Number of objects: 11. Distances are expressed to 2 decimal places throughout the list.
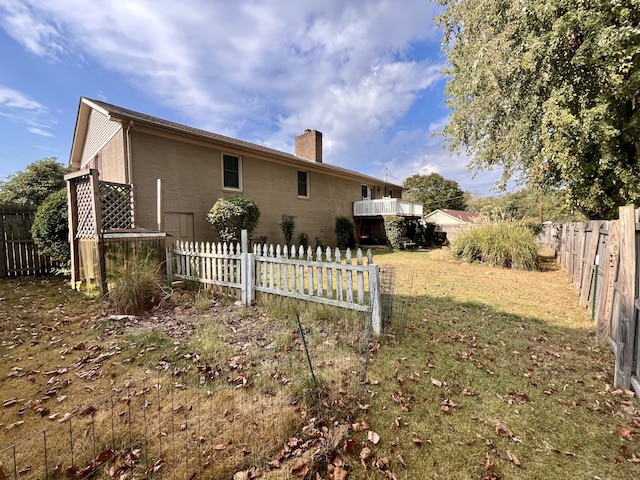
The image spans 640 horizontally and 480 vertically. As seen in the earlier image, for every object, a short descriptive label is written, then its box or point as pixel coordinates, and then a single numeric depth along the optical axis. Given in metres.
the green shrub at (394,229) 17.00
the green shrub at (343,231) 17.47
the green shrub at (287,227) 14.07
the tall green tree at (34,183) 15.54
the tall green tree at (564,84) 6.73
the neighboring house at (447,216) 33.03
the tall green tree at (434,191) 45.91
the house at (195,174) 9.14
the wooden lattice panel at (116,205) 6.64
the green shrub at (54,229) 7.42
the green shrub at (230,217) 10.25
